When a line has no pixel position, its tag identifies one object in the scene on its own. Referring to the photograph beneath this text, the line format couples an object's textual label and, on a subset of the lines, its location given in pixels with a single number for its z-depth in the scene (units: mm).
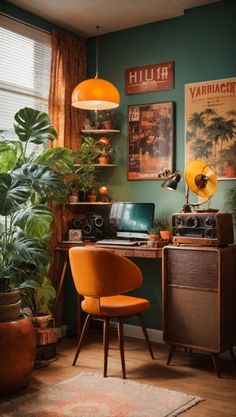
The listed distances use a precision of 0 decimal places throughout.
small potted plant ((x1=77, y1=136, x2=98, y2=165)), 4961
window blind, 4527
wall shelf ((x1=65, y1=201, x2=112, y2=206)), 4996
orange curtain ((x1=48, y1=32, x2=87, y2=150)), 4969
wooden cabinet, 3900
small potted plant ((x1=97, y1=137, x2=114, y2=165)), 5070
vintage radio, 3971
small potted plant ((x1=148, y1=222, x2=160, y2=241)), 4504
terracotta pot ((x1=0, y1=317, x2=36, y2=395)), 3426
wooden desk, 4352
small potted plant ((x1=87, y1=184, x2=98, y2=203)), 5105
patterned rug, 3148
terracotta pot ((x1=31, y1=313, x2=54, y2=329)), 4207
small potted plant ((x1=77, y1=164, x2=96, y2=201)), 4945
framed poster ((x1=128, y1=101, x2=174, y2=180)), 4805
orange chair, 3773
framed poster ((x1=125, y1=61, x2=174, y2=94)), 4836
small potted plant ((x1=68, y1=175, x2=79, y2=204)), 5000
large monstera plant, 3535
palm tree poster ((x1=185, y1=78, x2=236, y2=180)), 4426
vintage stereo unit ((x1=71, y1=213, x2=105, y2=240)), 5000
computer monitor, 4723
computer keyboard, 4512
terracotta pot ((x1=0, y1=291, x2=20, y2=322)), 3545
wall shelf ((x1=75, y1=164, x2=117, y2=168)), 4962
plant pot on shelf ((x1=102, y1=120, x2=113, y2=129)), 5094
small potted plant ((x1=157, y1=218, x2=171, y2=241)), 4782
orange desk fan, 4199
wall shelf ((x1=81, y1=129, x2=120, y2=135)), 5043
